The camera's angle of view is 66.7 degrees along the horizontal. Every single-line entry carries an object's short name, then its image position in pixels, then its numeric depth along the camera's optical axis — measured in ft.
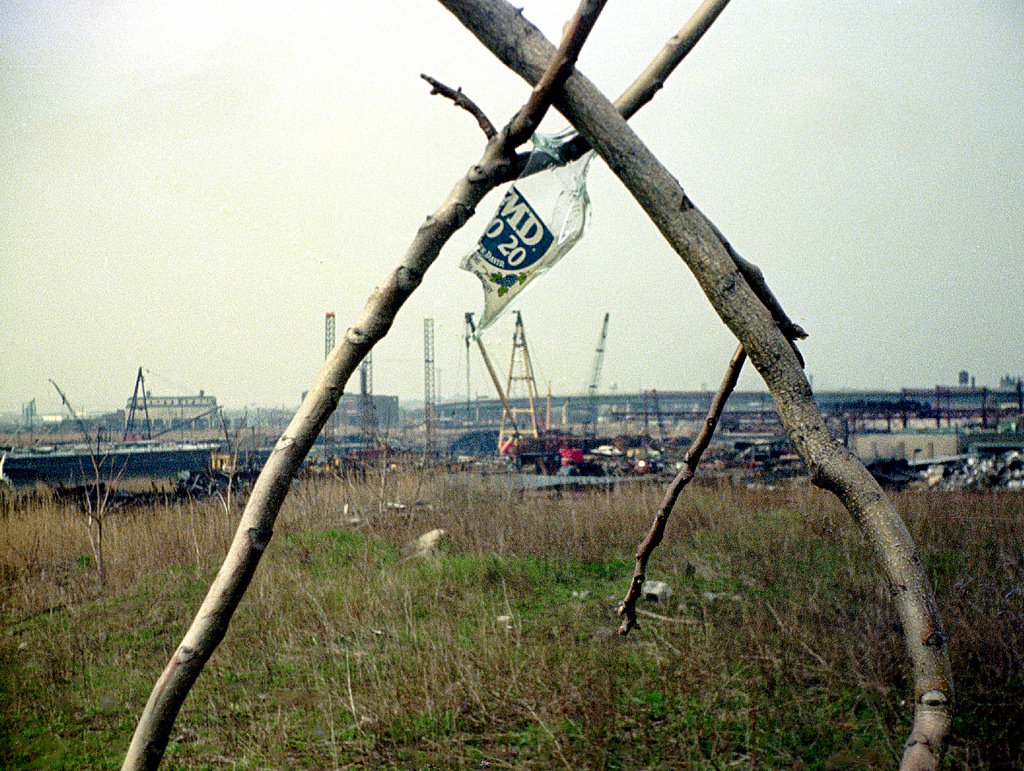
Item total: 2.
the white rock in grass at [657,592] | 15.92
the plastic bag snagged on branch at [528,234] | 4.76
